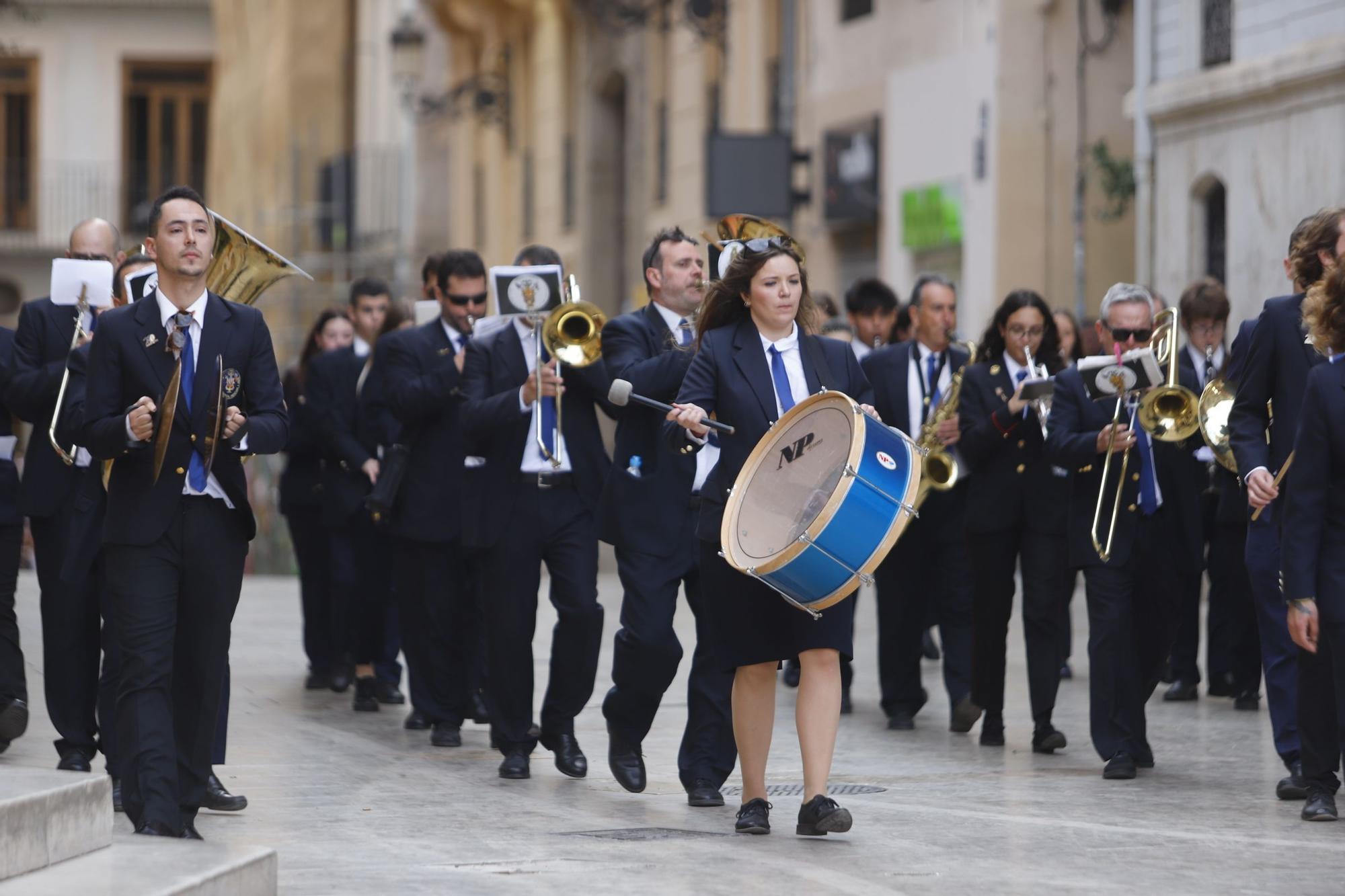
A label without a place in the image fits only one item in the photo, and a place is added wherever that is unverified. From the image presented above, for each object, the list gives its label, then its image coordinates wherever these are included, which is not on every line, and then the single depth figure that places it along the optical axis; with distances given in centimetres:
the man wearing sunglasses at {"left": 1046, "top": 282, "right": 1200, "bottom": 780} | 1870
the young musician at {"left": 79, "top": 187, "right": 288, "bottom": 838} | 1432
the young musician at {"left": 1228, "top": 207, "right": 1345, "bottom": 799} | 1636
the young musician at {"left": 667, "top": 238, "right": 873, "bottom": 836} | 1504
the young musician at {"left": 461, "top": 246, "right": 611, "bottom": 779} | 1814
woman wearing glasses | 2045
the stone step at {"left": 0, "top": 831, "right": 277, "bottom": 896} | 1209
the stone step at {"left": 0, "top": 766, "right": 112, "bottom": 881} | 1242
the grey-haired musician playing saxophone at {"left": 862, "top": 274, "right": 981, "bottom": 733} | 2173
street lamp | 6169
